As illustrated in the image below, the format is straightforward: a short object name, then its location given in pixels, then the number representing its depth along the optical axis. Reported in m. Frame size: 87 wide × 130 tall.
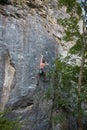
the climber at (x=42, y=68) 15.60
